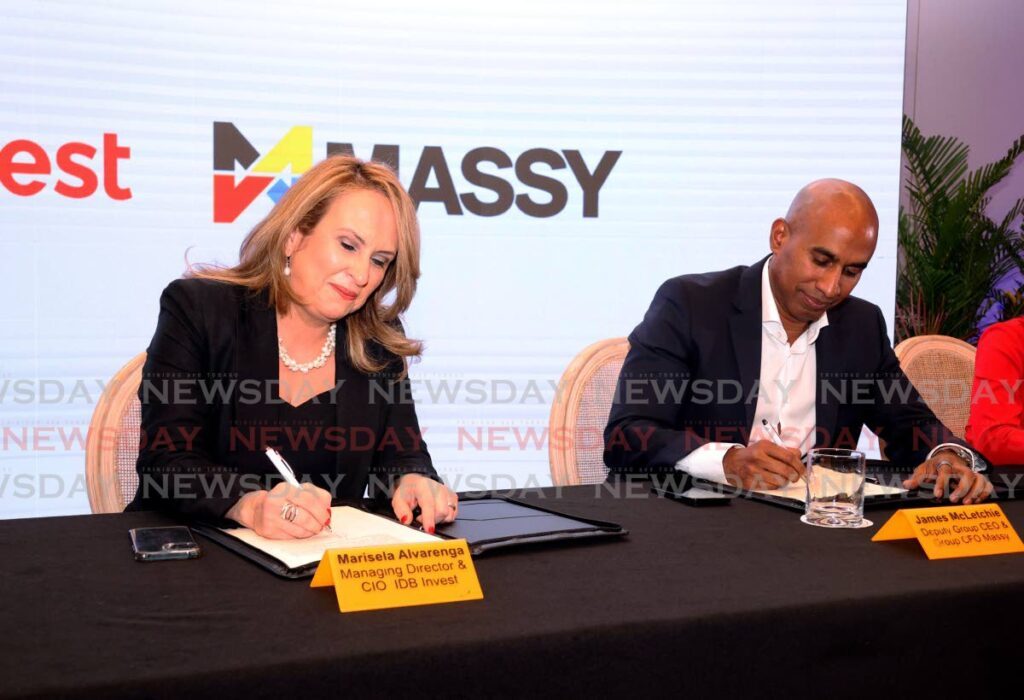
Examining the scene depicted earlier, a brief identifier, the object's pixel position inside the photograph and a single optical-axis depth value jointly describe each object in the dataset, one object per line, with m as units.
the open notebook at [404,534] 1.18
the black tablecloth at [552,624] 0.87
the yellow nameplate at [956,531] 1.33
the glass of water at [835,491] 1.48
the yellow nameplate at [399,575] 1.02
